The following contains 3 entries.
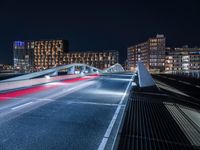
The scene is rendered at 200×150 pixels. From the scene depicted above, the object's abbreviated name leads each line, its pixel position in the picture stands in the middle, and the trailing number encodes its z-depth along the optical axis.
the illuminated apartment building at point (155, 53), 122.80
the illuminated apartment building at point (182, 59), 117.18
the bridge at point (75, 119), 4.05
